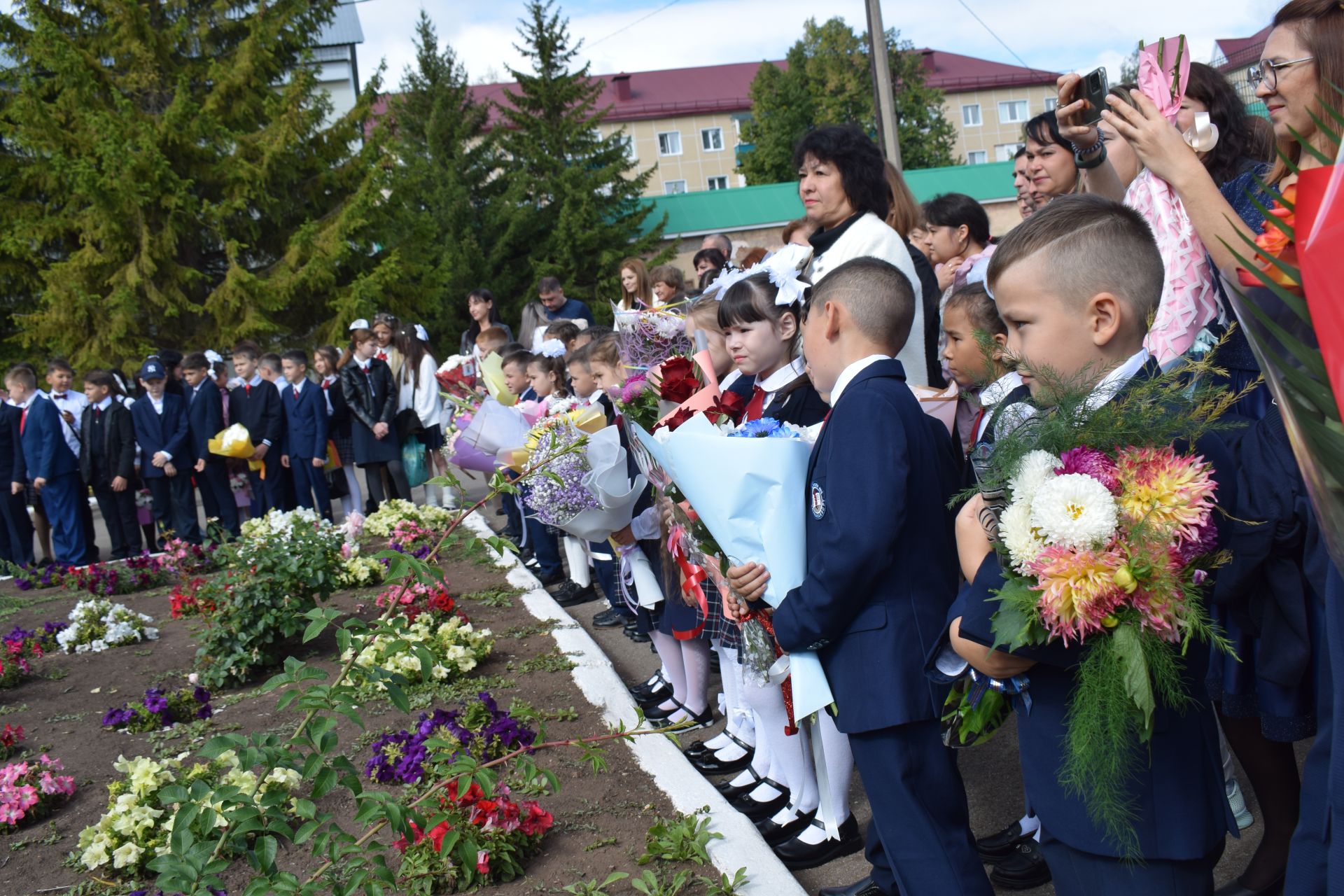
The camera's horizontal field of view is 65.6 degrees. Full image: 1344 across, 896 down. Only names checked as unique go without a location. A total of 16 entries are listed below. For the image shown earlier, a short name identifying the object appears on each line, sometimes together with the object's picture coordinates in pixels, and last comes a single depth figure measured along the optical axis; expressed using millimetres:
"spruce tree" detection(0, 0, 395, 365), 19688
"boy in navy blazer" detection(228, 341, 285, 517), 12031
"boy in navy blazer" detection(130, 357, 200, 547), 11883
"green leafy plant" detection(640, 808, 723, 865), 3471
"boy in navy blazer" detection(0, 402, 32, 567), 11906
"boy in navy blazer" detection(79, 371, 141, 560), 11891
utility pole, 13648
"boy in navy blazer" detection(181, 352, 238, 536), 12070
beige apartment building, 61250
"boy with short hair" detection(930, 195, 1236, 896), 2100
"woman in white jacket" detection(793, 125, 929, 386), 4238
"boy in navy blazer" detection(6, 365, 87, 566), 11742
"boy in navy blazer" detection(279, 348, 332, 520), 11961
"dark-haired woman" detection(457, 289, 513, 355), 11266
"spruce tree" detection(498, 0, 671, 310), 32125
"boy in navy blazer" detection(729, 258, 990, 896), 2727
